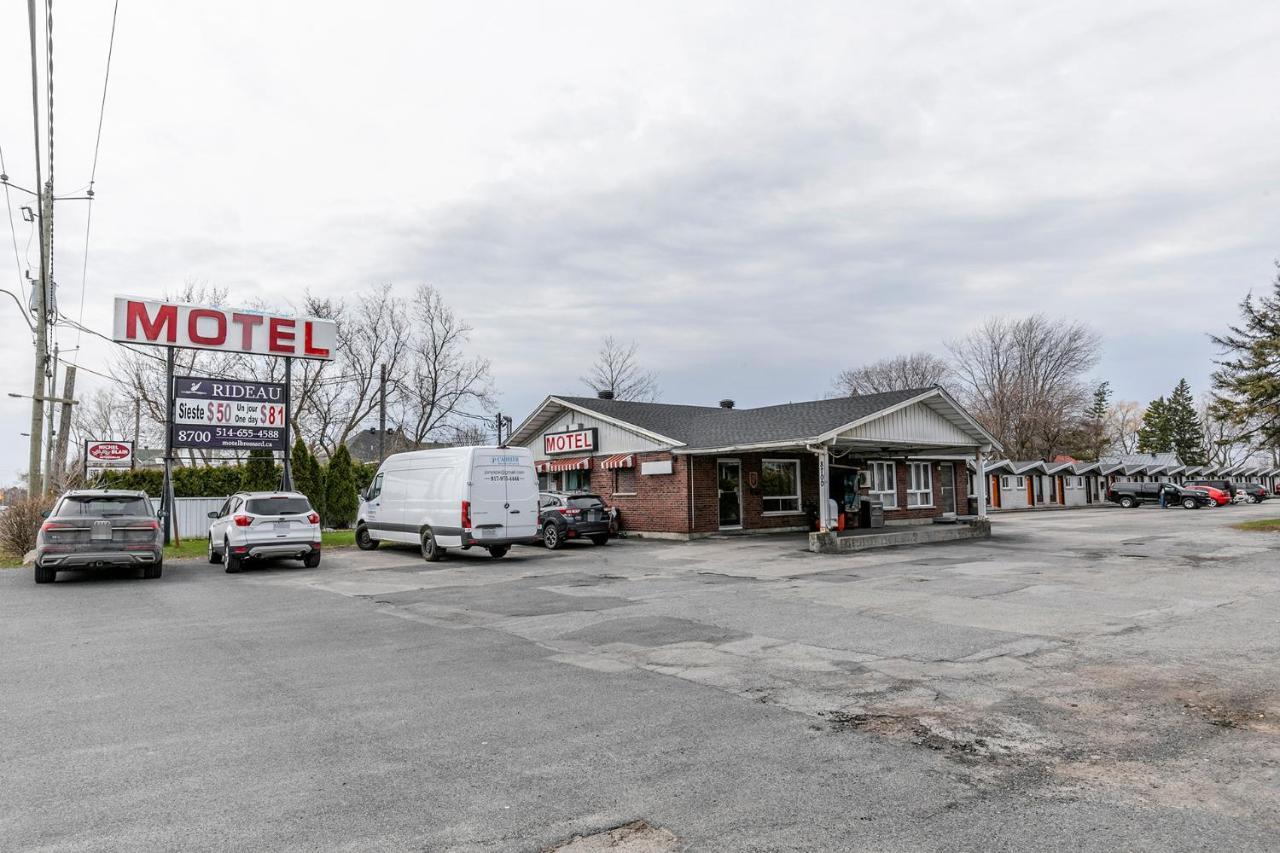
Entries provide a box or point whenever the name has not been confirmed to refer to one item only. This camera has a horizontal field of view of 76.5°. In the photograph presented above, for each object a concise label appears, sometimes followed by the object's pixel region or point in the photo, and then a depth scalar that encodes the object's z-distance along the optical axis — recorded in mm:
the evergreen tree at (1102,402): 85238
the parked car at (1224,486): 50181
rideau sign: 21375
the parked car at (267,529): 16688
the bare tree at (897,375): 66250
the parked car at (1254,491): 55062
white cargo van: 17688
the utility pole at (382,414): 36825
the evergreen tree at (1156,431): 84375
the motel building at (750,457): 22625
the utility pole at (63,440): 26688
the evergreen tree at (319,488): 29984
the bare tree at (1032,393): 58281
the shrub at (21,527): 19375
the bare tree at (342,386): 41750
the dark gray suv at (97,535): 14188
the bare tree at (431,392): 46656
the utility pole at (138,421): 40481
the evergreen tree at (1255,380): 27203
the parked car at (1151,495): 45344
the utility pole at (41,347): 20453
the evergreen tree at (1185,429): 83688
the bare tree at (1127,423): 88312
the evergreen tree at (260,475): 28578
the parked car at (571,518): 21328
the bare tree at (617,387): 59000
